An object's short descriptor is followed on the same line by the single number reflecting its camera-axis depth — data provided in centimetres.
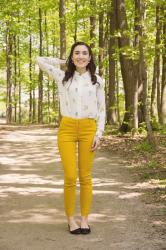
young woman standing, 482
